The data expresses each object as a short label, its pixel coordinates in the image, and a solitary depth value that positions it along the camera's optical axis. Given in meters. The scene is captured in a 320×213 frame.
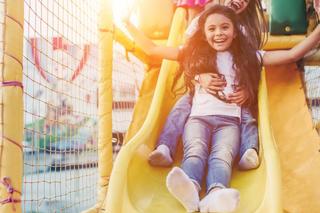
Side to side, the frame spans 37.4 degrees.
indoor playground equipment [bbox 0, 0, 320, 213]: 0.80
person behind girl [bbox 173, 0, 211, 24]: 1.73
